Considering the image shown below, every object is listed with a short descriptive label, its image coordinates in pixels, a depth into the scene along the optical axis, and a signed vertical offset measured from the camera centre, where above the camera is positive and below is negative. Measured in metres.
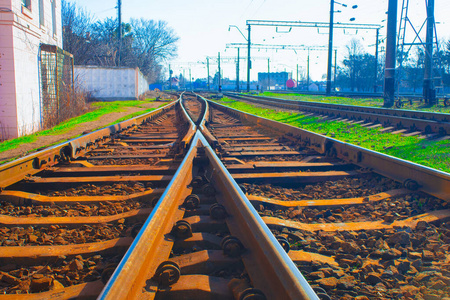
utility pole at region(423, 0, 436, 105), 16.86 +1.80
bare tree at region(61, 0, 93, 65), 31.78 +5.83
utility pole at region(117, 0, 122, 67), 31.28 +7.35
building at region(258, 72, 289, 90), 119.94 +7.74
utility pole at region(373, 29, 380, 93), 38.20 +5.32
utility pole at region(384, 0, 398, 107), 15.07 +1.93
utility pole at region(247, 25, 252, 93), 46.19 +5.03
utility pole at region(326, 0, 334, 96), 30.25 +4.78
